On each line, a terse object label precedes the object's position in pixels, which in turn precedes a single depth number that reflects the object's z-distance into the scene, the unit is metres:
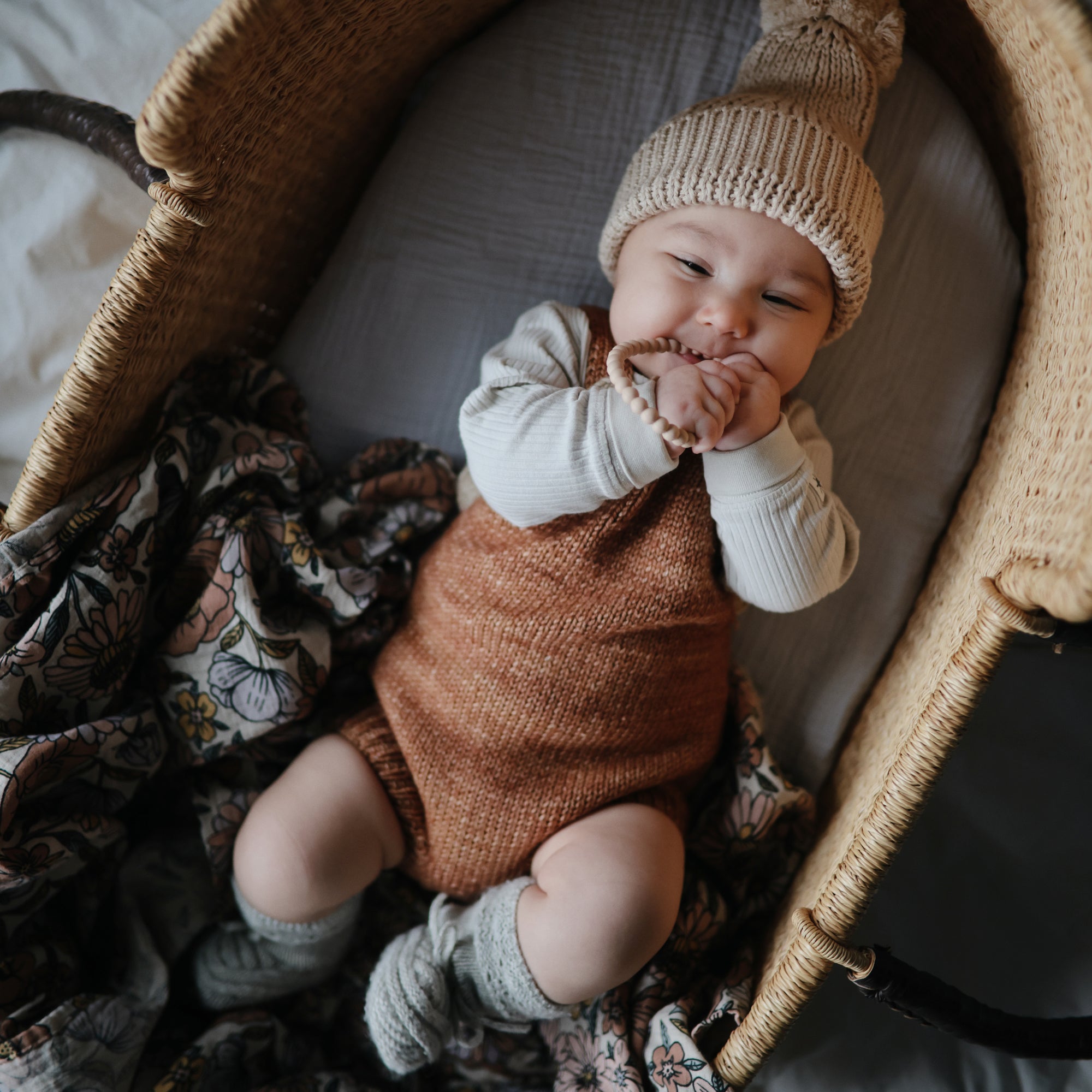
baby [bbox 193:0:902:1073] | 0.85
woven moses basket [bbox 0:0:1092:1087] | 0.68
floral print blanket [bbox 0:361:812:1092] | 0.89
